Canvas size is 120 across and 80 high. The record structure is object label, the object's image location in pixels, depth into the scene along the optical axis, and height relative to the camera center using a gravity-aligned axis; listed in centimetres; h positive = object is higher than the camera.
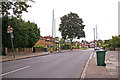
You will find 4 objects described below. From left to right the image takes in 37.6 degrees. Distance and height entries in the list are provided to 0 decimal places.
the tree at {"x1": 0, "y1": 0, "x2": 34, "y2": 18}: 1541 +319
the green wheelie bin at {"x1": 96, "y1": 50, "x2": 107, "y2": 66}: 1354 -109
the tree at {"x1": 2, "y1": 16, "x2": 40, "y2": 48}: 2869 +181
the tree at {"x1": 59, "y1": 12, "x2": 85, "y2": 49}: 6675 +641
